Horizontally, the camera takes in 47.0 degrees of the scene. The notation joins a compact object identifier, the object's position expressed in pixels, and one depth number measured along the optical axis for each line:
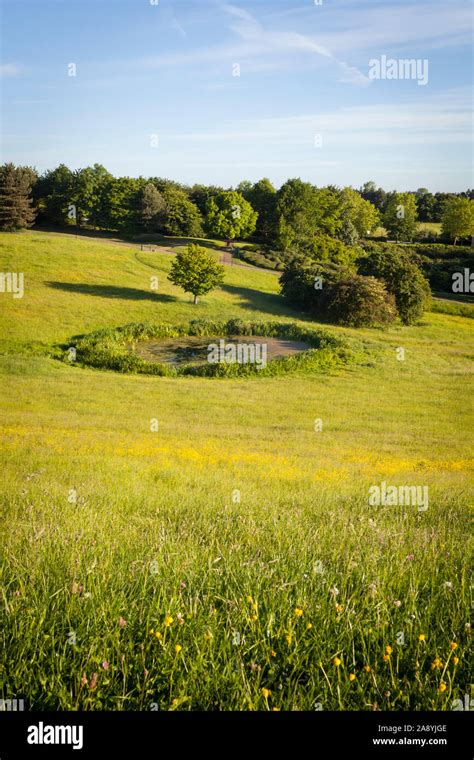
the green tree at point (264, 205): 81.69
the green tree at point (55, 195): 78.57
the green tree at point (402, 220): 91.06
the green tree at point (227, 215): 71.12
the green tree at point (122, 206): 77.69
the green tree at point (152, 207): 76.06
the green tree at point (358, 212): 92.69
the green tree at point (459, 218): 79.88
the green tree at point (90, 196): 77.56
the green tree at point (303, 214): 74.19
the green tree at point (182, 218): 77.50
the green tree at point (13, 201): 68.38
